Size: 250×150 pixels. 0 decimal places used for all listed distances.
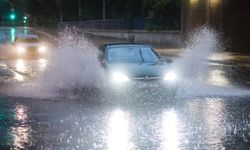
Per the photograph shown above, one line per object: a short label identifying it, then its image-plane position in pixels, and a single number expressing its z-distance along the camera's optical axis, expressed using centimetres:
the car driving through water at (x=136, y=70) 1582
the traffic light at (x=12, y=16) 6209
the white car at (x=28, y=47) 3809
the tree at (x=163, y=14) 5916
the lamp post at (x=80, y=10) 10175
